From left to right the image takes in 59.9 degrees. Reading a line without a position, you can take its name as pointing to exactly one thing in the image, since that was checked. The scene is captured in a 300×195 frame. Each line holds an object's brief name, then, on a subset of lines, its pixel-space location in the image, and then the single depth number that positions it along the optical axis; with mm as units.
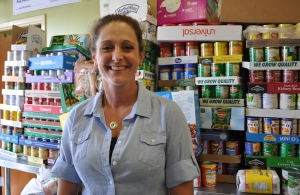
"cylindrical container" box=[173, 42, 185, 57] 1748
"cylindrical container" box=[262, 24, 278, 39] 1531
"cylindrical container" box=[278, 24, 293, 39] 1507
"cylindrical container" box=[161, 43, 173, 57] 1794
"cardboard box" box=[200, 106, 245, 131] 1583
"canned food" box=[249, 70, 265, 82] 1557
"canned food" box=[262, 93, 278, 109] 1523
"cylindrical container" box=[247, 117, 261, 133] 1556
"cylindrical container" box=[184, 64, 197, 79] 1708
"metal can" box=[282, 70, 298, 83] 1494
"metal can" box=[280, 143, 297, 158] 1502
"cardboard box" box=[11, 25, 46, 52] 2103
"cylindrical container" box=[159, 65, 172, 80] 1786
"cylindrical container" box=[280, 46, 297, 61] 1488
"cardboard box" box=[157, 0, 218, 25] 1666
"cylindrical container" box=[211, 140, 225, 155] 1642
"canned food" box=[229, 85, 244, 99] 1607
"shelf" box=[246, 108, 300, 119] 1477
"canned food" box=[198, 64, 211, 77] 1667
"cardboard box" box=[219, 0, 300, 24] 1535
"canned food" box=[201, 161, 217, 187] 1547
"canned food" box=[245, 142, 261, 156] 1561
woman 908
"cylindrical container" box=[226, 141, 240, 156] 1612
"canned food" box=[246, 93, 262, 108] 1556
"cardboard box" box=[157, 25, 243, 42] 1608
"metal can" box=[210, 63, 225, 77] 1627
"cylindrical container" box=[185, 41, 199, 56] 1703
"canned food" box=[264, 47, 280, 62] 1519
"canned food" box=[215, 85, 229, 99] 1636
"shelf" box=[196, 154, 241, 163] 1587
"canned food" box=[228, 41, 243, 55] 1606
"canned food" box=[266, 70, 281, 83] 1527
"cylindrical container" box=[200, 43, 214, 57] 1667
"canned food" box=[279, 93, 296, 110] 1490
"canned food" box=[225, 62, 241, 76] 1603
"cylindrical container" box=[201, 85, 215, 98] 1671
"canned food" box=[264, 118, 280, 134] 1526
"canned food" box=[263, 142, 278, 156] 1539
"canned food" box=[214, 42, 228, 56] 1640
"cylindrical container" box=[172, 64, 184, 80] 1752
